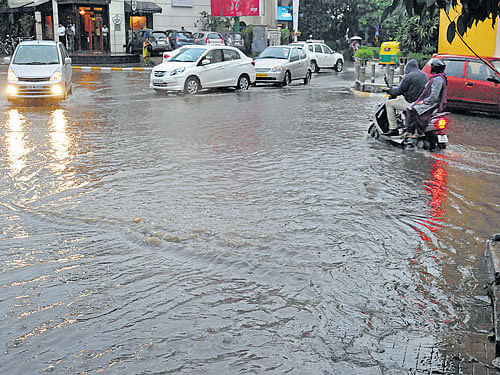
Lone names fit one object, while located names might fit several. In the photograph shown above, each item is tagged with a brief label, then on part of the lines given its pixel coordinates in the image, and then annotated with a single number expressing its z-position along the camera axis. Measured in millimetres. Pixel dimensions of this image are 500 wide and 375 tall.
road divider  33344
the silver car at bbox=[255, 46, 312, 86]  24891
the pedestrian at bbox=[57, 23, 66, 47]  41062
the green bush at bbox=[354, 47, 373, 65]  41219
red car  15828
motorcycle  10914
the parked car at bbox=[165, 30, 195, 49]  42875
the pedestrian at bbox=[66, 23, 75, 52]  42531
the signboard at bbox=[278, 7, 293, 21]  63656
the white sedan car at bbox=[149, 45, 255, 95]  20844
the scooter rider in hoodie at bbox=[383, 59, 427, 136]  11406
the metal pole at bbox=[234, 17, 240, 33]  49625
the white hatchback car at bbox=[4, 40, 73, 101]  17438
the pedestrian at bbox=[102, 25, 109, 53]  44644
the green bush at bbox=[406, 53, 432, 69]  25481
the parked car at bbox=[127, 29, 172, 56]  42250
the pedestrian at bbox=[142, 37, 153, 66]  35000
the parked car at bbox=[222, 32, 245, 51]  45781
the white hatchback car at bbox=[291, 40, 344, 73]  34438
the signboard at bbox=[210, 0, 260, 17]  48969
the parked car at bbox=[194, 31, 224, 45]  41750
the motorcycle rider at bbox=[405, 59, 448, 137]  10789
